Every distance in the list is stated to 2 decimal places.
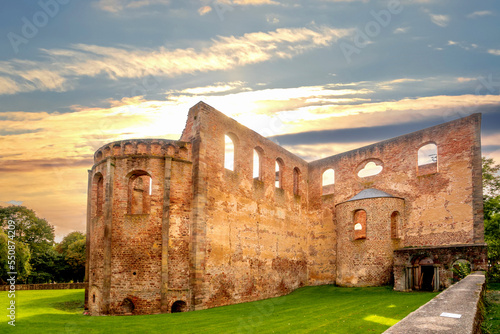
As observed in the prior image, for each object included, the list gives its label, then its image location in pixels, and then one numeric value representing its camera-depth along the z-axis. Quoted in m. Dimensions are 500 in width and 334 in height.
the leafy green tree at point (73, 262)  43.38
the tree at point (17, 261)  32.78
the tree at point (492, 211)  24.70
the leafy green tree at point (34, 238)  42.38
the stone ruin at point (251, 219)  15.83
